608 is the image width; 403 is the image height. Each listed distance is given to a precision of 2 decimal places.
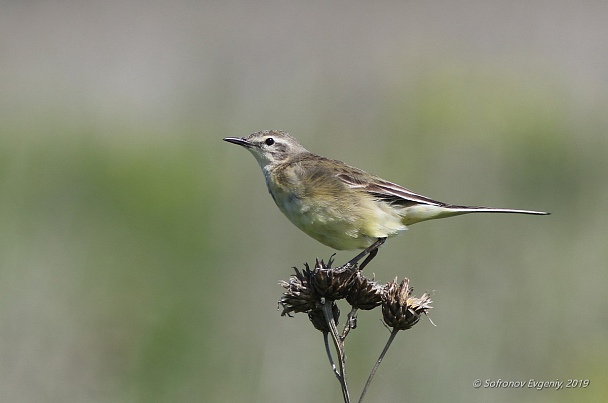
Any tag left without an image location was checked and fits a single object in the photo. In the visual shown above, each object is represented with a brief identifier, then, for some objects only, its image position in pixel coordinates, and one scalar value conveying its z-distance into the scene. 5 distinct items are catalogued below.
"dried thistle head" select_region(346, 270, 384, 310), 7.99
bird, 9.15
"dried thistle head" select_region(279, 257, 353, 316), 7.81
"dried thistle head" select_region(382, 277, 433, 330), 7.75
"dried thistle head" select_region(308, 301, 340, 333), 7.71
